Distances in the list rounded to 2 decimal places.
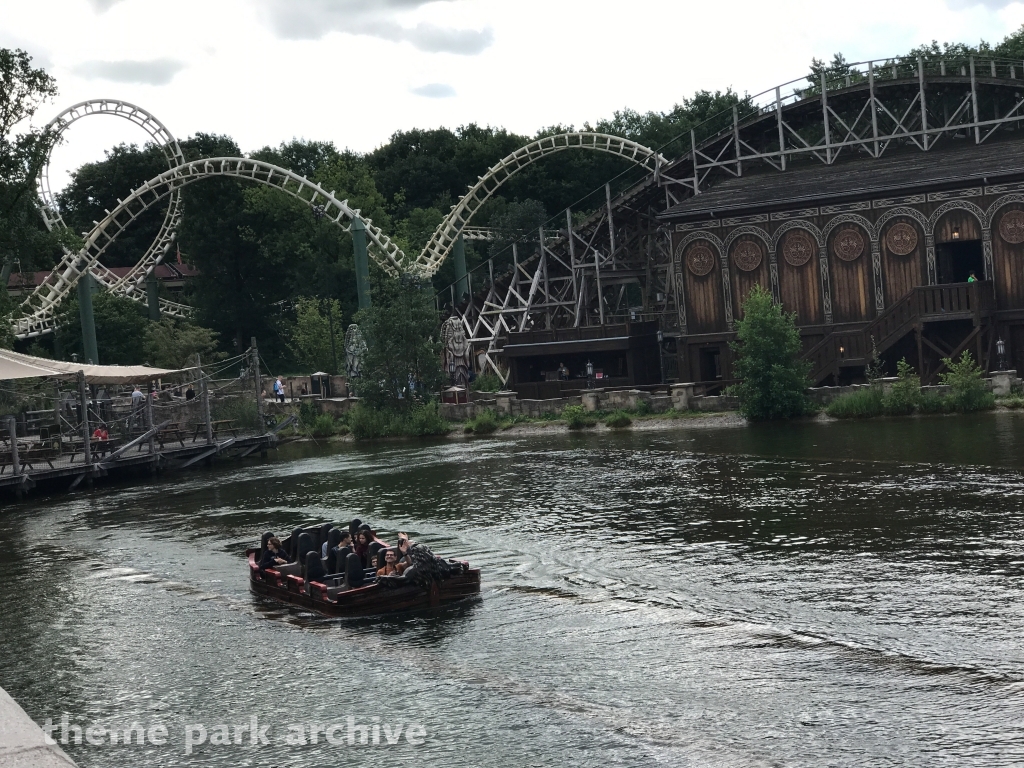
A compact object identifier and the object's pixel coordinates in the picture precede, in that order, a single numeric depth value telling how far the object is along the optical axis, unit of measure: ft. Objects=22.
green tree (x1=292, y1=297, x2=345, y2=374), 247.09
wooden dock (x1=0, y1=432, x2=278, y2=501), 132.67
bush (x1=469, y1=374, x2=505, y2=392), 195.00
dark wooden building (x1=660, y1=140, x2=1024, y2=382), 157.89
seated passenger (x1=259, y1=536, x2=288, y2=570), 76.43
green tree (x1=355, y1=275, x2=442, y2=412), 177.47
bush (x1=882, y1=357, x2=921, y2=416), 143.33
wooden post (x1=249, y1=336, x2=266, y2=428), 163.94
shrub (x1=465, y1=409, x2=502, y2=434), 168.86
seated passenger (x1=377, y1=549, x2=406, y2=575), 68.44
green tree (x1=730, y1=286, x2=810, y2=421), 147.74
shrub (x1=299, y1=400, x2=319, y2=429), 190.80
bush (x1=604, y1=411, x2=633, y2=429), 159.02
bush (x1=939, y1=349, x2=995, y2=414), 139.74
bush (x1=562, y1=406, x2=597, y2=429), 162.20
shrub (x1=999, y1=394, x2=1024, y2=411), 136.98
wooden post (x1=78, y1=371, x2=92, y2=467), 136.87
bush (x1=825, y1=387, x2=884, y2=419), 144.46
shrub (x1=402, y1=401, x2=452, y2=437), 171.53
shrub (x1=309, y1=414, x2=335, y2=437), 185.16
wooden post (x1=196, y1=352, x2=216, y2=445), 157.89
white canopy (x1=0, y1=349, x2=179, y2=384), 127.03
